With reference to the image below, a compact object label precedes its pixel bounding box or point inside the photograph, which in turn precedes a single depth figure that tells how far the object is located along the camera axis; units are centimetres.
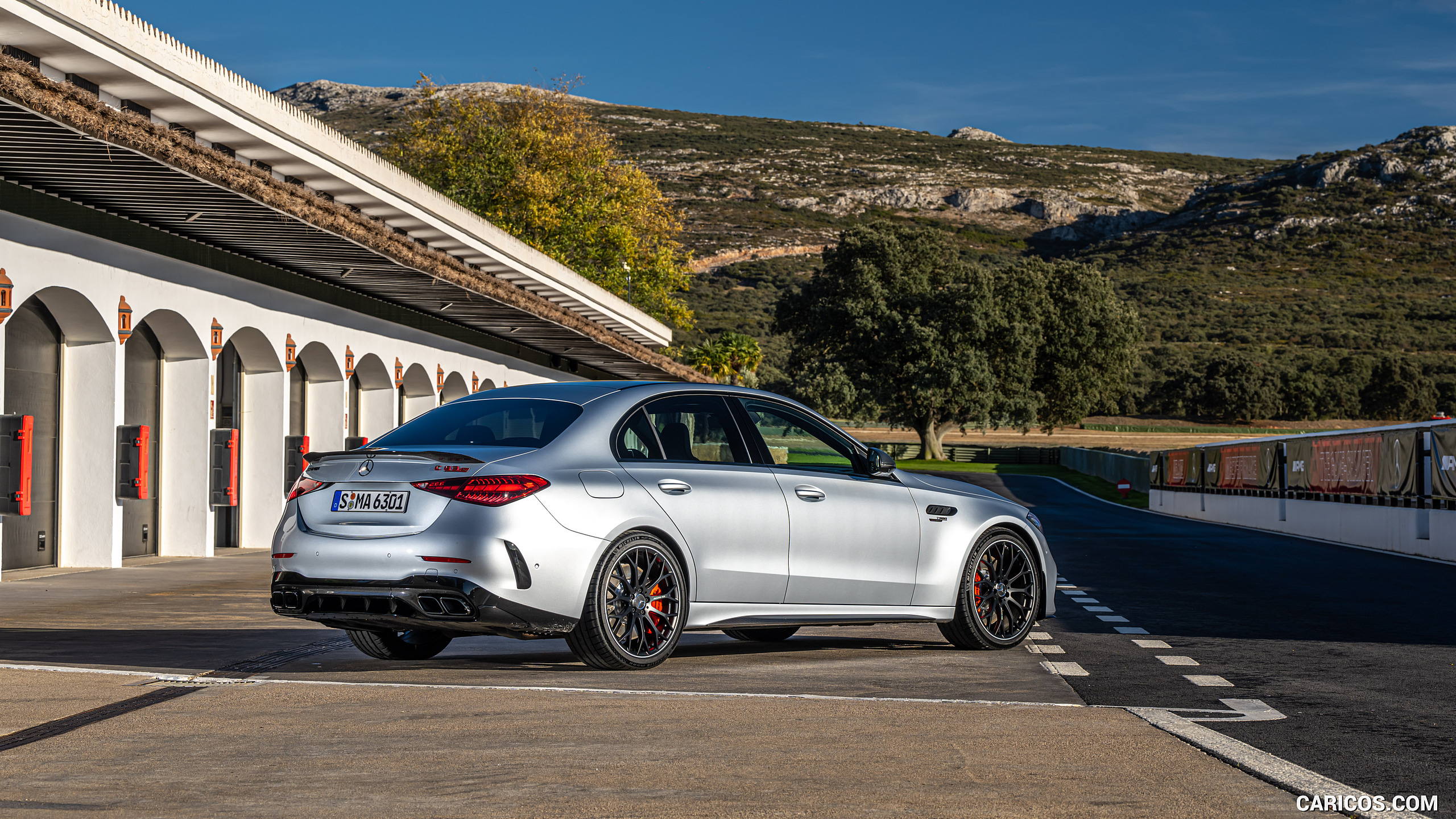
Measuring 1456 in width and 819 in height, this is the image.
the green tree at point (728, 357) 8556
